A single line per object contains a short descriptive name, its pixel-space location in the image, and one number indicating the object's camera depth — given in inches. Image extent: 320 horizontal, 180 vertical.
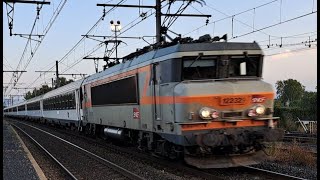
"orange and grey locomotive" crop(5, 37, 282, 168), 386.9
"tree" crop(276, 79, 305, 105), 4202.8
